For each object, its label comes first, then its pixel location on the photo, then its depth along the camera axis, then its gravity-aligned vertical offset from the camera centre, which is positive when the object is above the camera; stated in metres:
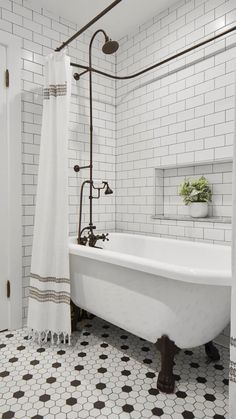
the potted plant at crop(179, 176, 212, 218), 2.23 +0.04
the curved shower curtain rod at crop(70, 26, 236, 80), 1.82 +1.11
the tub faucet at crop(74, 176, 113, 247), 2.37 -0.33
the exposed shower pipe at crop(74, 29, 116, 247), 2.37 -0.32
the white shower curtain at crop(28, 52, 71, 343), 1.97 -0.15
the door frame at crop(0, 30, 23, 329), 2.22 +0.15
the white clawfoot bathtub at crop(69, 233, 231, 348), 1.42 -0.52
